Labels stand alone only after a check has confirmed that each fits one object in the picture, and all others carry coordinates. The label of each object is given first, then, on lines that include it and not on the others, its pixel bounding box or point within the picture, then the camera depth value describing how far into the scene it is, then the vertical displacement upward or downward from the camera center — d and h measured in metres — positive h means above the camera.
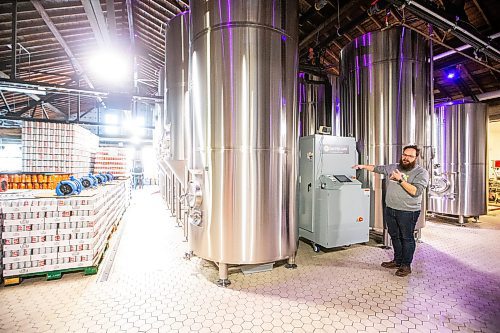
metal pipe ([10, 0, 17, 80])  4.67 +2.53
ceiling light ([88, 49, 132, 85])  6.03 +3.19
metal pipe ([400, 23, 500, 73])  4.26 +2.27
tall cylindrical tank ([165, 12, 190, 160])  4.80 +1.72
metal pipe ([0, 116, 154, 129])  9.28 +1.81
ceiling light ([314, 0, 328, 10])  4.03 +2.58
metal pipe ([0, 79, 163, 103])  5.80 +1.97
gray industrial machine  3.84 -0.45
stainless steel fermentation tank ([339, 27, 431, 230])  4.32 +1.15
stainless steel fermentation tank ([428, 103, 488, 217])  6.30 +0.13
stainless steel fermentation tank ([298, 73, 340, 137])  5.88 +1.52
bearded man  3.09 -0.48
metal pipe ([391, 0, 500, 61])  3.63 +2.21
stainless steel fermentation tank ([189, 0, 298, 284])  2.95 +0.46
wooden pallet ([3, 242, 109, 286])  2.87 -1.27
